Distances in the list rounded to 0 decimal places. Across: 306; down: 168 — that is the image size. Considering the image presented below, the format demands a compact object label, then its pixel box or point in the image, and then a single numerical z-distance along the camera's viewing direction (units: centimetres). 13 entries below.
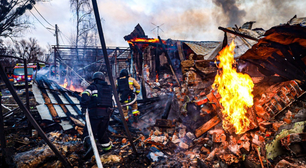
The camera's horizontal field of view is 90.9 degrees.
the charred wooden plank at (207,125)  437
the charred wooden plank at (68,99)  632
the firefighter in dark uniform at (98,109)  405
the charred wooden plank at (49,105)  525
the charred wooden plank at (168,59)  967
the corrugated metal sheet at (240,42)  714
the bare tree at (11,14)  1266
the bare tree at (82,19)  1659
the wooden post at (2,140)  249
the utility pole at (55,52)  1068
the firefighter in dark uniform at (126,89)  621
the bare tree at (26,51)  2626
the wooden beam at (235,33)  449
